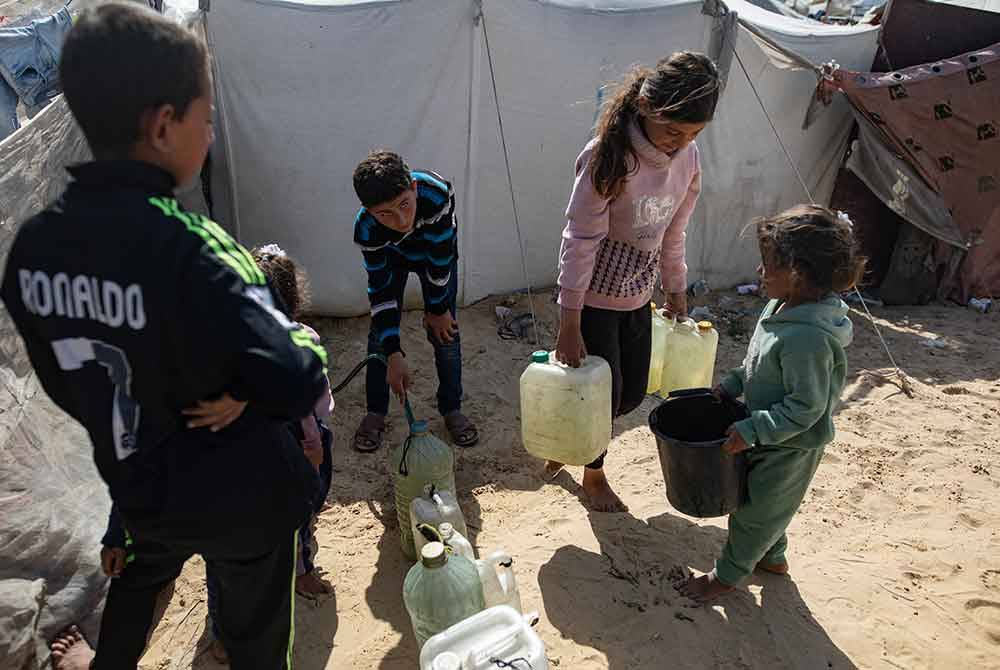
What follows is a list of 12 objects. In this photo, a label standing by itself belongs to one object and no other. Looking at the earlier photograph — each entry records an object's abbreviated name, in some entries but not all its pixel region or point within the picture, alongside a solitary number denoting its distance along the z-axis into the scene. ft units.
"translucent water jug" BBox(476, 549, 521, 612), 7.17
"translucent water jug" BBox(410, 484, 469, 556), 8.09
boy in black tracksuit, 3.64
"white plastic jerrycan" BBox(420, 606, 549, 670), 5.85
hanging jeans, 15.38
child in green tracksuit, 6.51
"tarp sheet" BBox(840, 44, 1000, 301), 17.06
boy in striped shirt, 8.51
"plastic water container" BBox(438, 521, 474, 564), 7.18
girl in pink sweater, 7.06
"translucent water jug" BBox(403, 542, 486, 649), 6.68
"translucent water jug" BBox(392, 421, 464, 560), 8.85
